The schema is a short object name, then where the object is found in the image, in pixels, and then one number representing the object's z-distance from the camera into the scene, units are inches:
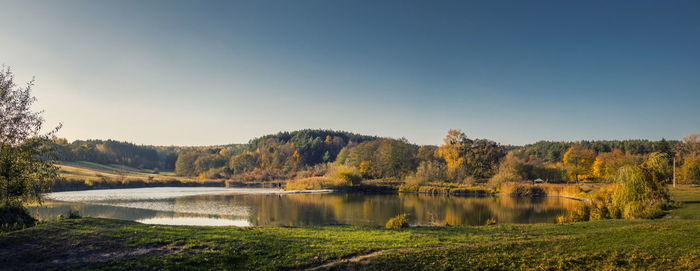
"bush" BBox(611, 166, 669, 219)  869.2
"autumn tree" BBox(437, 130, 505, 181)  2938.0
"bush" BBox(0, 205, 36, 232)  587.2
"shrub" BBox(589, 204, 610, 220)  936.5
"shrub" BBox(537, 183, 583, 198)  2042.3
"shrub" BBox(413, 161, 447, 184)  2714.8
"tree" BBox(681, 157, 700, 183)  2294.5
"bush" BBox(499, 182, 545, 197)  2221.9
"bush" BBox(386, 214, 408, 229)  801.6
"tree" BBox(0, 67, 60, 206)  616.7
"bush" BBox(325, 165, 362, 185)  2780.5
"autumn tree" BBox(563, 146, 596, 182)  3107.0
